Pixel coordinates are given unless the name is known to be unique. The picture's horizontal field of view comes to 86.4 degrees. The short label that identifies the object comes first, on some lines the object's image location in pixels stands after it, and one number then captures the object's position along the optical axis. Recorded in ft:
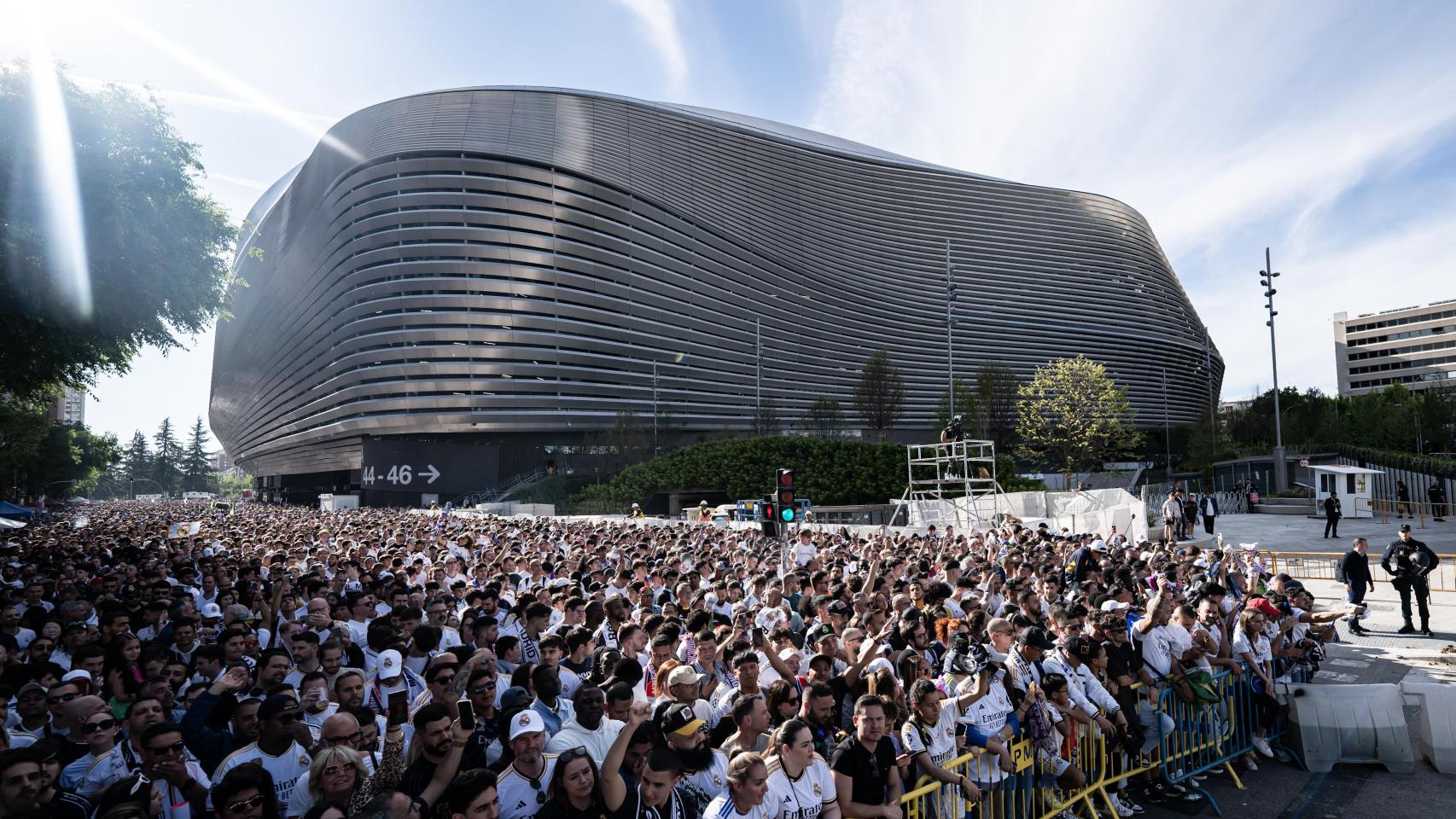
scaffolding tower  81.15
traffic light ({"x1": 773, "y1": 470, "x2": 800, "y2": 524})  46.62
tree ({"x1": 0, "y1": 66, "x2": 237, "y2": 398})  40.09
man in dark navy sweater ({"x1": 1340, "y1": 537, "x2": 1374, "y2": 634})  41.88
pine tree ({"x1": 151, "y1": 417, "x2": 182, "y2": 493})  461.78
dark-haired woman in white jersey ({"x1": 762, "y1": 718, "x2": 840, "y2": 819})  13.78
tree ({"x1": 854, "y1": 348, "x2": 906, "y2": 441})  193.36
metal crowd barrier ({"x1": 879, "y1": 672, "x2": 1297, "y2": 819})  18.21
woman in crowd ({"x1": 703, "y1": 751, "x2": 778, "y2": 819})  12.67
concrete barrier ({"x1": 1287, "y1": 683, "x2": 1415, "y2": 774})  25.03
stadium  204.74
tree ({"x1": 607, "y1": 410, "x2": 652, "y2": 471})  182.19
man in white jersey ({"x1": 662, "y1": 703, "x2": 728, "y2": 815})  14.53
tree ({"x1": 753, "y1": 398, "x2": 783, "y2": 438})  197.26
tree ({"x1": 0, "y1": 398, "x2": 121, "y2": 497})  139.24
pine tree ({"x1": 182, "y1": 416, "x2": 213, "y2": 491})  476.54
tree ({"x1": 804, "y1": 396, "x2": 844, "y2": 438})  206.79
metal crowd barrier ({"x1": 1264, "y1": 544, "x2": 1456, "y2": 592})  59.77
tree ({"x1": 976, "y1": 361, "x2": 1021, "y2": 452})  203.82
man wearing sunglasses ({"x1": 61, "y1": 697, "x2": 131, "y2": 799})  14.24
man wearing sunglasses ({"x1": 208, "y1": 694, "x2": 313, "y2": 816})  14.56
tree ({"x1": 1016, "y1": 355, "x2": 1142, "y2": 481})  142.51
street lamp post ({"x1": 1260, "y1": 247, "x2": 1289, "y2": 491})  119.85
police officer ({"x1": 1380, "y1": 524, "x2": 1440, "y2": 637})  41.83
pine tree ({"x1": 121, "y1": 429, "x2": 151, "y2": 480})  474.33
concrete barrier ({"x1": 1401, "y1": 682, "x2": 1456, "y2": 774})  24.59
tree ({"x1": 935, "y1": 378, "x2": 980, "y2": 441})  204.13
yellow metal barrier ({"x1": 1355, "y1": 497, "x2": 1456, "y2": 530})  103.09
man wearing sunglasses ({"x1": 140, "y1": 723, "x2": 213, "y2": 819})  13.62
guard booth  99.09
